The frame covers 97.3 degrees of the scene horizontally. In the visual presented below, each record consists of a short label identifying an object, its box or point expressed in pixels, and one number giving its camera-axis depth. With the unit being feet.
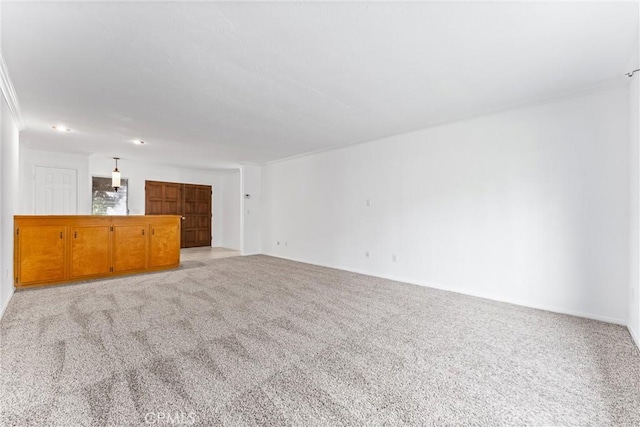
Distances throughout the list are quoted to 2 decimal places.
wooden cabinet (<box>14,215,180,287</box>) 13.46
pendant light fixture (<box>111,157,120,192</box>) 19.44
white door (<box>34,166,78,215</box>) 19.39
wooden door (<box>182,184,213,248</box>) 28.76
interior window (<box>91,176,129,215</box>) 22.99
